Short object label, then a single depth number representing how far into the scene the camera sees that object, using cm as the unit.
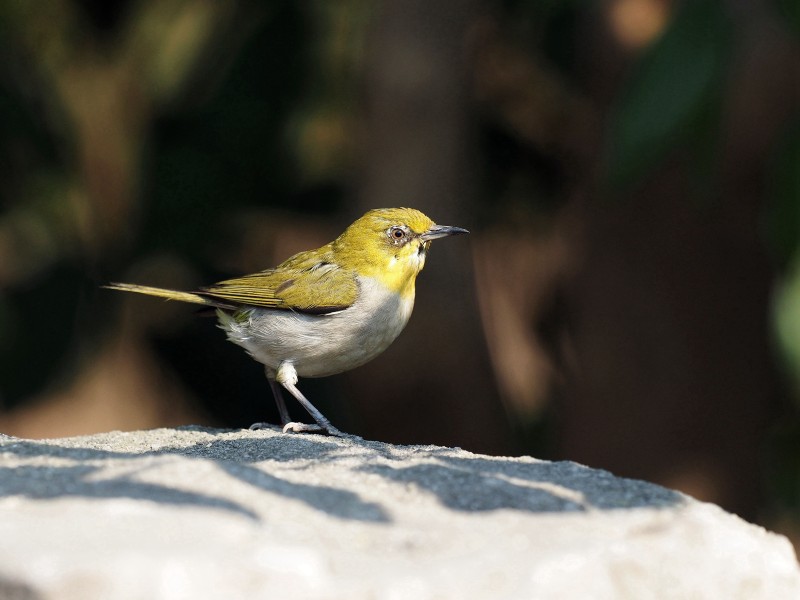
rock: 502
